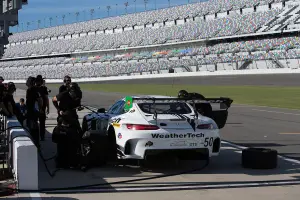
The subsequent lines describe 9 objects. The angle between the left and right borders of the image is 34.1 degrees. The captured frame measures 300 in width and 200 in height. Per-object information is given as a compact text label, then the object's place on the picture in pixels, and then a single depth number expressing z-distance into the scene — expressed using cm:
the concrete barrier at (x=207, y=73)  4972
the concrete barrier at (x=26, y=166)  663
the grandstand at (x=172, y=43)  6312
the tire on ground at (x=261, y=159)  852
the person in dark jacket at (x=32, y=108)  1062
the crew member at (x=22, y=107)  1398
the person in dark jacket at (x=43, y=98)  1101
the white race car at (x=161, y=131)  801
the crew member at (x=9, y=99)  1070
